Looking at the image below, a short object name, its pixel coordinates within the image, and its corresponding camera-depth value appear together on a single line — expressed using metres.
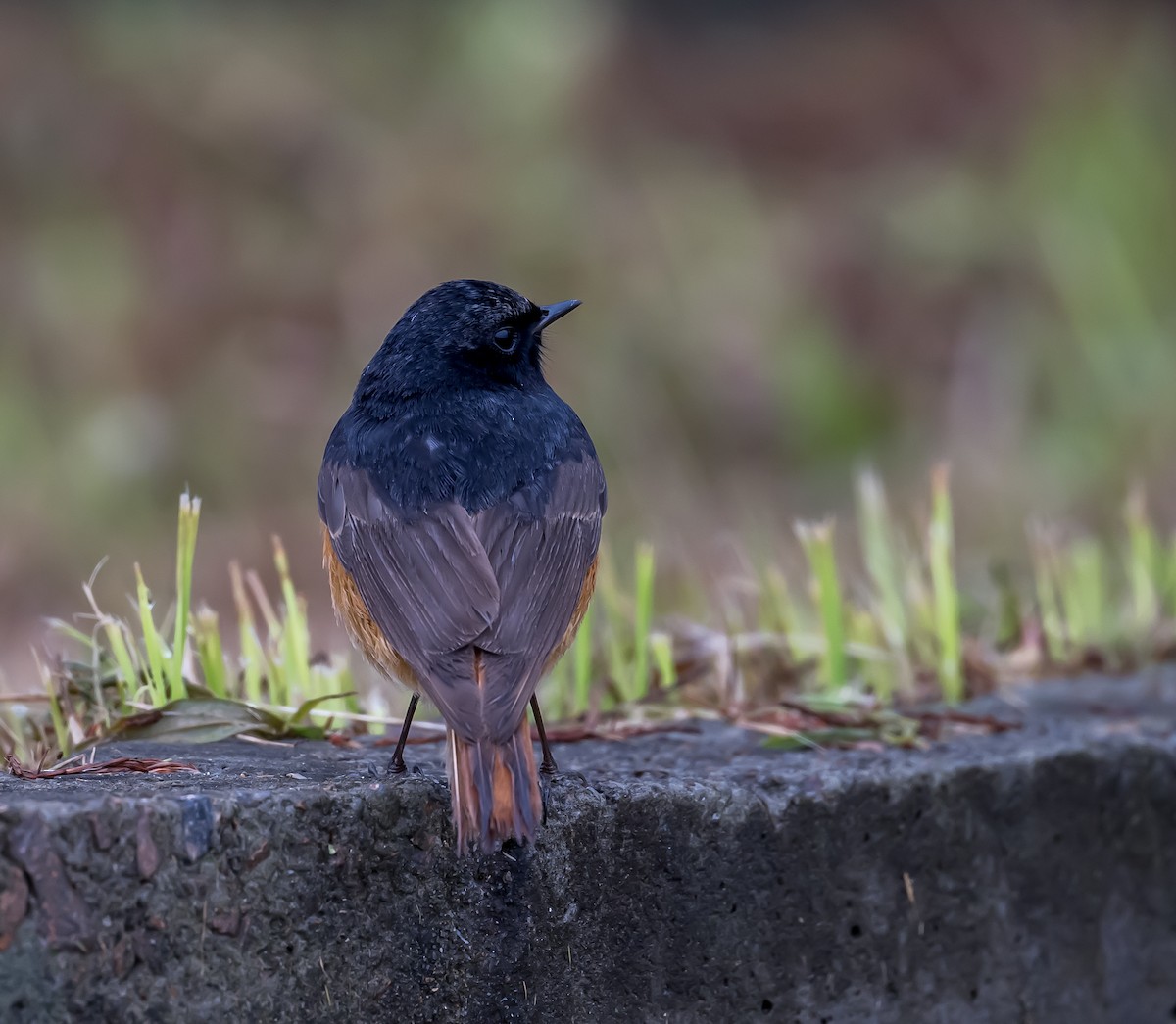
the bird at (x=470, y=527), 5.77
